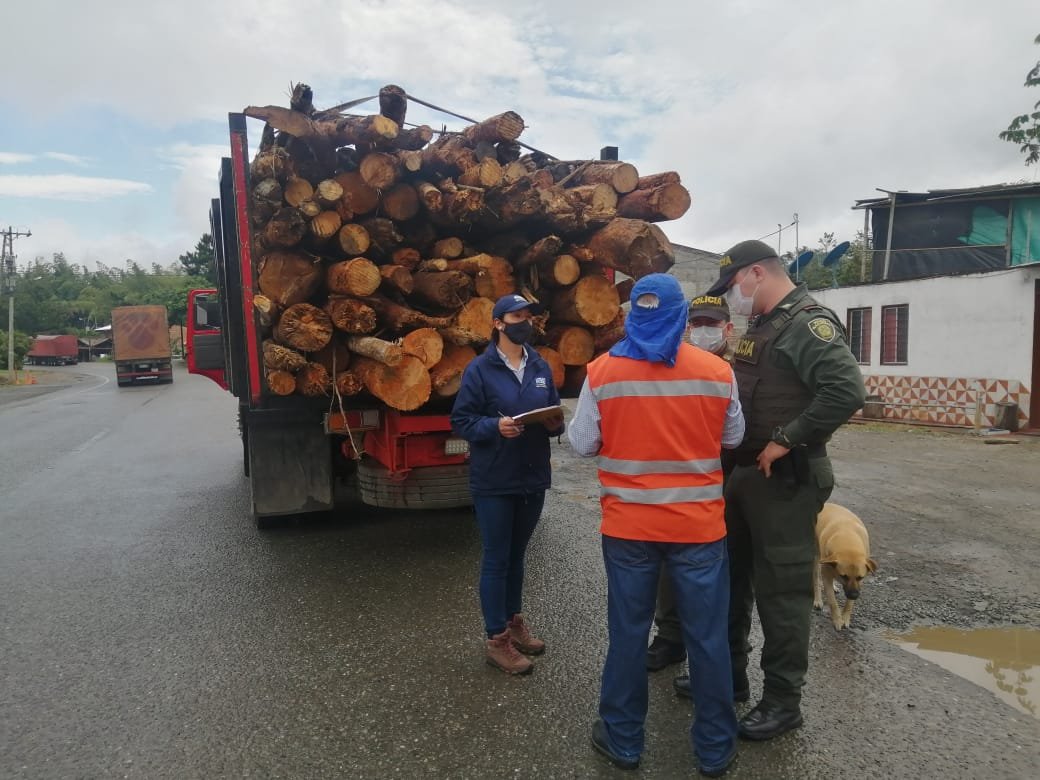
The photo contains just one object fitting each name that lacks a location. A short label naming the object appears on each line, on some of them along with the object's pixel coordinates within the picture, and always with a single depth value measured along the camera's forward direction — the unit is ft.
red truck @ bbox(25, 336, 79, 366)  174.17
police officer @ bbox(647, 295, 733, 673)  11.35
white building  38.27
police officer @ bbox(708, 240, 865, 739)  9.05
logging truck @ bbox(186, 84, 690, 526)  14.93
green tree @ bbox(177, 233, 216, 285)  210.38
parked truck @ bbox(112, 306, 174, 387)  99.55
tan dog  12.71
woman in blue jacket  11.19
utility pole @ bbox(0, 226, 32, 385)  139.97
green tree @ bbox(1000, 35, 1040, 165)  56.80
